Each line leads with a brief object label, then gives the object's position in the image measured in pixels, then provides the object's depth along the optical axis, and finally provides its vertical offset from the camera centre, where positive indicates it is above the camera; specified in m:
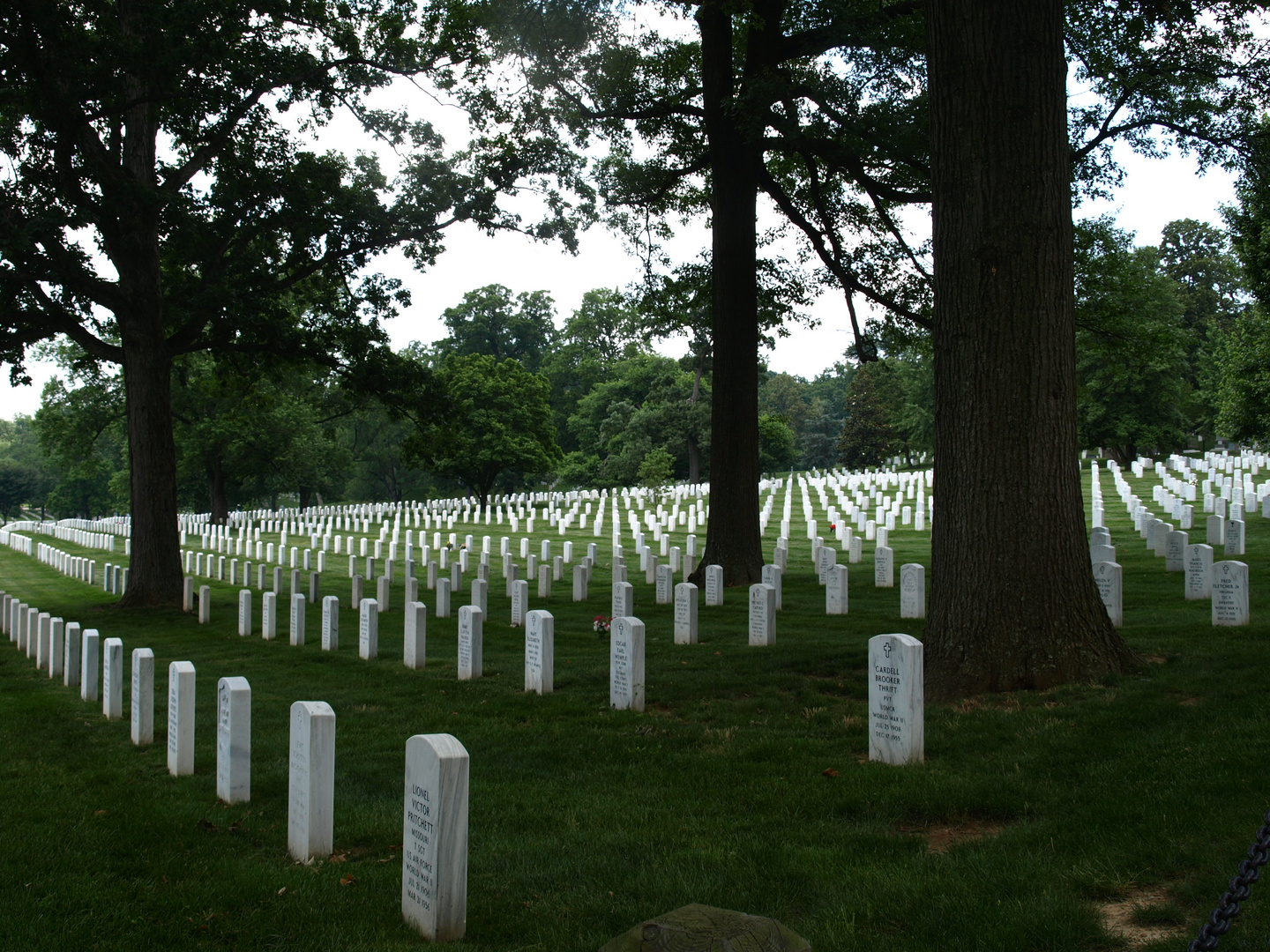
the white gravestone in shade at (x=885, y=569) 16.34 -1.37
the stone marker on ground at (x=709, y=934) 2.73 -1.28
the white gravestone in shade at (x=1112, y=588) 10.71 -1.09
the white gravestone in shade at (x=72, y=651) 11.12 -1.96
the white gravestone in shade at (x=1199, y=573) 12.35 -1.05
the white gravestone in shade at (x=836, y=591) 13.38 -1.42
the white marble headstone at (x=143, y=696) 7.56 -1.71
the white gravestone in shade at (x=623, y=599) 12.73 -1.49
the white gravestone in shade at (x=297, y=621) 14.16 -2.01
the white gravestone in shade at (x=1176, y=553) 15.31 -0.99
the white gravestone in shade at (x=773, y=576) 13.00 -1.20
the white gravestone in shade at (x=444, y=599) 15.97 -1.90
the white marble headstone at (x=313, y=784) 4.68 -1.46
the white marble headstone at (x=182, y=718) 6.62 -1.62
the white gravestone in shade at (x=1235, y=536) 16.92 -0.79
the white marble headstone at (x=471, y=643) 10.13 -1.67
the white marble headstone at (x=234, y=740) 5.71 -1.54
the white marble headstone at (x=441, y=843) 3.66 -1.36
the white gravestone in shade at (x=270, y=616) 15.11 -2.08
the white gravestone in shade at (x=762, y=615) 10.78 -1.44
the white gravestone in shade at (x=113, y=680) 8.62 -1.80
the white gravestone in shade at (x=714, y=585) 14.79 -1.51
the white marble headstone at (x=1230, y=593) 9.67 -1.03
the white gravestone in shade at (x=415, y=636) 11.23 -1.77
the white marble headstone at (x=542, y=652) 8.94 -1.55
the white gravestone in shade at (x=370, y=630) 12.24 -1.86
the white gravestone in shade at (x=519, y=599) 14.35 -1.71
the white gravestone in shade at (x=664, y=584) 16.03 -1.62
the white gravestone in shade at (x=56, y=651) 12.16 -2.12
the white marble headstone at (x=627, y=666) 8.00 -1.49
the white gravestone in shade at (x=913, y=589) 12.33 -1.29
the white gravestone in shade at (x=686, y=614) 11.28 -1.50
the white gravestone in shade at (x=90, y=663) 10.09 -1.89
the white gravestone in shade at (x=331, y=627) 13.29 -1.96
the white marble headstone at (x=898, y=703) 5.88 -1.32
